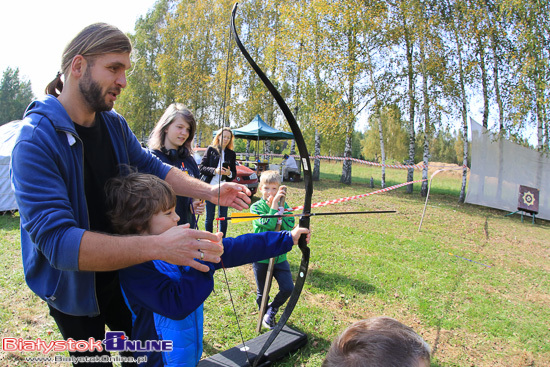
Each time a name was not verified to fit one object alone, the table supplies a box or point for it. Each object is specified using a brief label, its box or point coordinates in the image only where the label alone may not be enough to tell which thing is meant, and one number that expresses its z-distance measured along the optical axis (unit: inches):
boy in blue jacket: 49.8
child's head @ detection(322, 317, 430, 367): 31.7
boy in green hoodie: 112.0
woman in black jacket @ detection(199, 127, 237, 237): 181.5
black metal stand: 90.4
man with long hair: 39.5
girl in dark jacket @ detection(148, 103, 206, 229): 109.2
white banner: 402.9
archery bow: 75.4
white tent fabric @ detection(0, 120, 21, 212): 239.6
